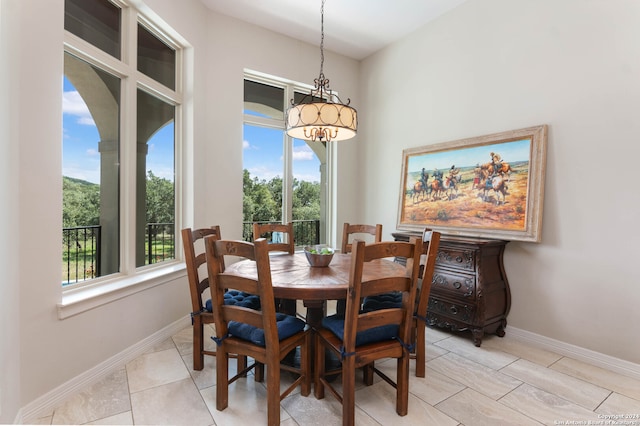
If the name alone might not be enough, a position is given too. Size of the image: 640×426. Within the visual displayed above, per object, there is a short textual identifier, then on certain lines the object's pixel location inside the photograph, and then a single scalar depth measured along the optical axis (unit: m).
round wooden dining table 1.74
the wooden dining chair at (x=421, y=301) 1.95
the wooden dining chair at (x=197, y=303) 2.19
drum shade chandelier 2.19
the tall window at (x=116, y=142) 2.22
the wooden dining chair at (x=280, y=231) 2.99
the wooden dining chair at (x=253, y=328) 1.57
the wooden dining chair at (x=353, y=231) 3.05
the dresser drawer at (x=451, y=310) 2.74
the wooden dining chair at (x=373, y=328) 1.56
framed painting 2.74
